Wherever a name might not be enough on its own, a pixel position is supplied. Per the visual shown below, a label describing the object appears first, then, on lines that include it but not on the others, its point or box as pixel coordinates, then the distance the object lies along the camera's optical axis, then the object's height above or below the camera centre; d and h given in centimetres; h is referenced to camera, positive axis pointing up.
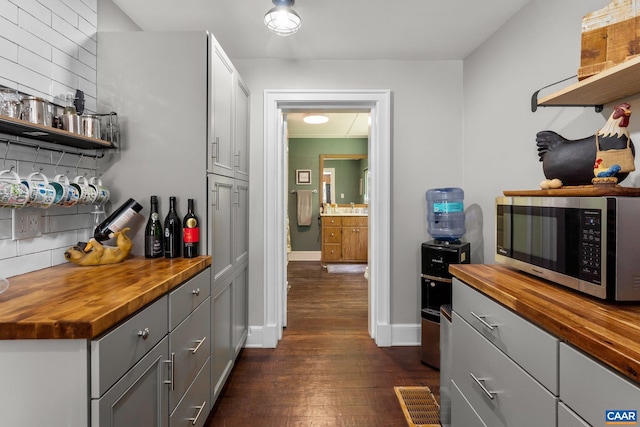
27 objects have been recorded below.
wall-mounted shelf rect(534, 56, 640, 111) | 111 +49
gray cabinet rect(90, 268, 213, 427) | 89 -54
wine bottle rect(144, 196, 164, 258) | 168 -13
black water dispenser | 230 -54
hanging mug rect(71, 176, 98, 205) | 152 +10
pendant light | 187 +115
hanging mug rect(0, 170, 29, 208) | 116 +7
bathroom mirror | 681 +67
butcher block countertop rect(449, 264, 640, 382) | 68 -28
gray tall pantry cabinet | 173 +50
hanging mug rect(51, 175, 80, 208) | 143 +8
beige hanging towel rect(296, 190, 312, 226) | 663 +17
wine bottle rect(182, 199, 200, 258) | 169 -13
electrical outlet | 132 -5
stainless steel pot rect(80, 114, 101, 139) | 150 +41
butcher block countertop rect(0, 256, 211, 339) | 82 -28
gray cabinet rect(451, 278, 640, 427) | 72 -48
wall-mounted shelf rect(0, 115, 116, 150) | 113 +31
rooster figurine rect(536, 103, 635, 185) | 114 +25
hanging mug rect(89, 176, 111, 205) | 164 +10
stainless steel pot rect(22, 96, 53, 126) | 122 +39
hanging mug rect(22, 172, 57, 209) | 127 +8
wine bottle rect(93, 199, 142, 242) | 162 -5
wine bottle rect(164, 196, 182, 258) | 170 -12
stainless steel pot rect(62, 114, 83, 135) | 142 +39
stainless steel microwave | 93 -10
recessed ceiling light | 495 +146
